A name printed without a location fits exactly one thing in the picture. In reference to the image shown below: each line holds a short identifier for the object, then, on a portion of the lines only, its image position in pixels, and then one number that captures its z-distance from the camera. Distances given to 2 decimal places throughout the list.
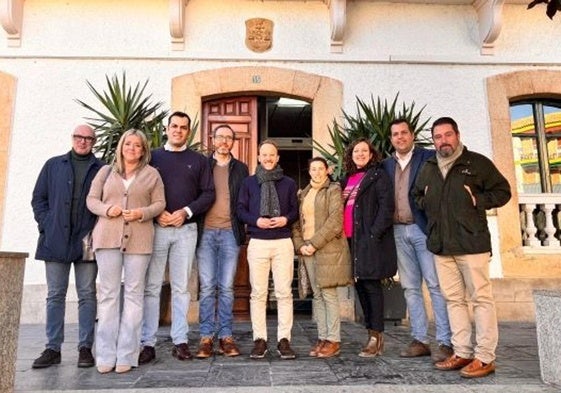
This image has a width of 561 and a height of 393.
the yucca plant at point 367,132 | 5.80
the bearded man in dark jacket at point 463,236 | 3.47
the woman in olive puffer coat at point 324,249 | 4.03
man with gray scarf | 3.98
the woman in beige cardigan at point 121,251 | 3.58
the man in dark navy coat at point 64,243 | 3.79
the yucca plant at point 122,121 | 5.55
